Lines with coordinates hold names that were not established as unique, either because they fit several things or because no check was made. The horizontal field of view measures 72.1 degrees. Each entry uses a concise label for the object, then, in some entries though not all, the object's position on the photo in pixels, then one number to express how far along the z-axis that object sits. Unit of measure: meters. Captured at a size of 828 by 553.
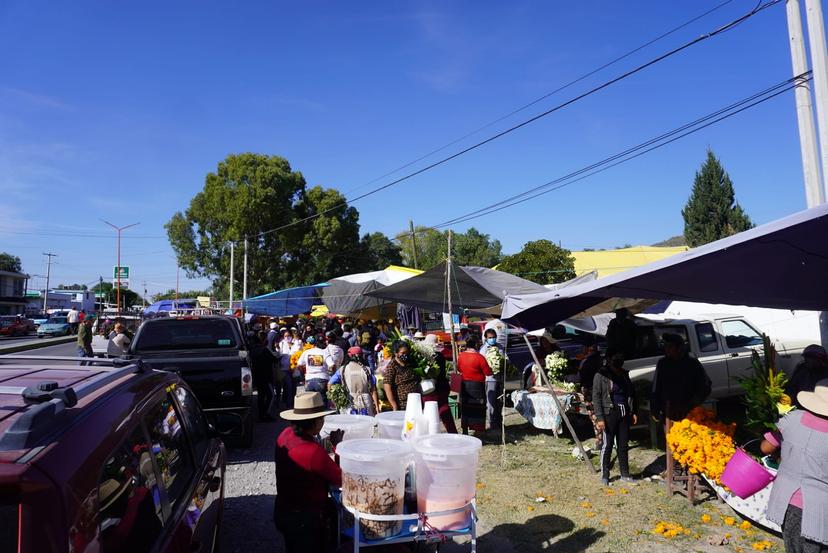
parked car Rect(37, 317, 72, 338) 40.66
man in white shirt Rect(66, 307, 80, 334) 35.75
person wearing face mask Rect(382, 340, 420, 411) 7.40
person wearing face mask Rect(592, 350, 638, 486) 6.88
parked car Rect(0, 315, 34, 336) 40.16
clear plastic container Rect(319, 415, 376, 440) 4.37
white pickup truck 10.05
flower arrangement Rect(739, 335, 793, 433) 5.83
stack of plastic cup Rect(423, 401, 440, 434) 4.34
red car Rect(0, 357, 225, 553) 1.68
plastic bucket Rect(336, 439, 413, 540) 3.46
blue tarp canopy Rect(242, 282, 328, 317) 24.50
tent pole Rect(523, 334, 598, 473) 7.37
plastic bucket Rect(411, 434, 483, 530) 3.52
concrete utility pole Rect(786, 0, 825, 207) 7.75
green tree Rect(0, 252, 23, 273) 95.89
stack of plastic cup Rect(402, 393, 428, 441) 4.30
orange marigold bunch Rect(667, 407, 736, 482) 5.88
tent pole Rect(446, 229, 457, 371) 10.05
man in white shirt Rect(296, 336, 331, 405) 9.60
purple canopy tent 4.67
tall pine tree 51.31
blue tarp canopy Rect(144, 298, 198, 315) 31.80
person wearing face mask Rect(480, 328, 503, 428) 9.93
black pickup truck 7.77
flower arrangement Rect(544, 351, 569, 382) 9.88
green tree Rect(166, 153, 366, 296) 37.72
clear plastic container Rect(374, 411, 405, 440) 4.70
